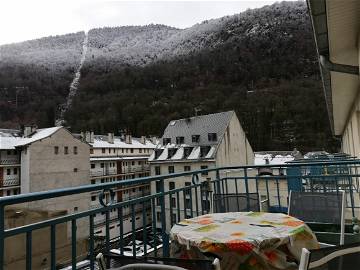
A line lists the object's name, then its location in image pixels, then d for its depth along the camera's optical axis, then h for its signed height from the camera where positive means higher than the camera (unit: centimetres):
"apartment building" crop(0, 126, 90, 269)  2744 +100
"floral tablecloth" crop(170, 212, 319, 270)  188 -55
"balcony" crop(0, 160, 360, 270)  187 -41
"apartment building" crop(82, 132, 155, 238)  3423 +58
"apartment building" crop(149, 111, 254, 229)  2855 +147
